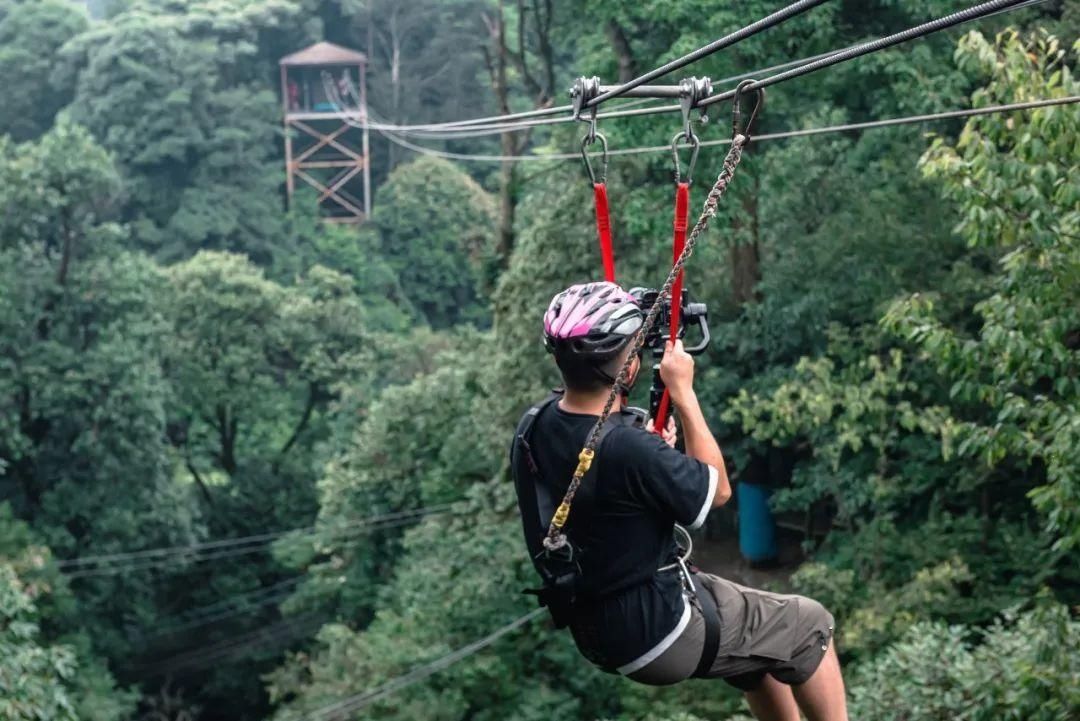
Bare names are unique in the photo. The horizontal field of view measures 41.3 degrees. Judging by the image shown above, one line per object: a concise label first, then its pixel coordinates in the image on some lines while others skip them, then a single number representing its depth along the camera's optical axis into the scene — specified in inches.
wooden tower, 1290.6
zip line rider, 119.4
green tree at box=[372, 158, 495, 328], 1207.6
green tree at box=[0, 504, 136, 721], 316.2
